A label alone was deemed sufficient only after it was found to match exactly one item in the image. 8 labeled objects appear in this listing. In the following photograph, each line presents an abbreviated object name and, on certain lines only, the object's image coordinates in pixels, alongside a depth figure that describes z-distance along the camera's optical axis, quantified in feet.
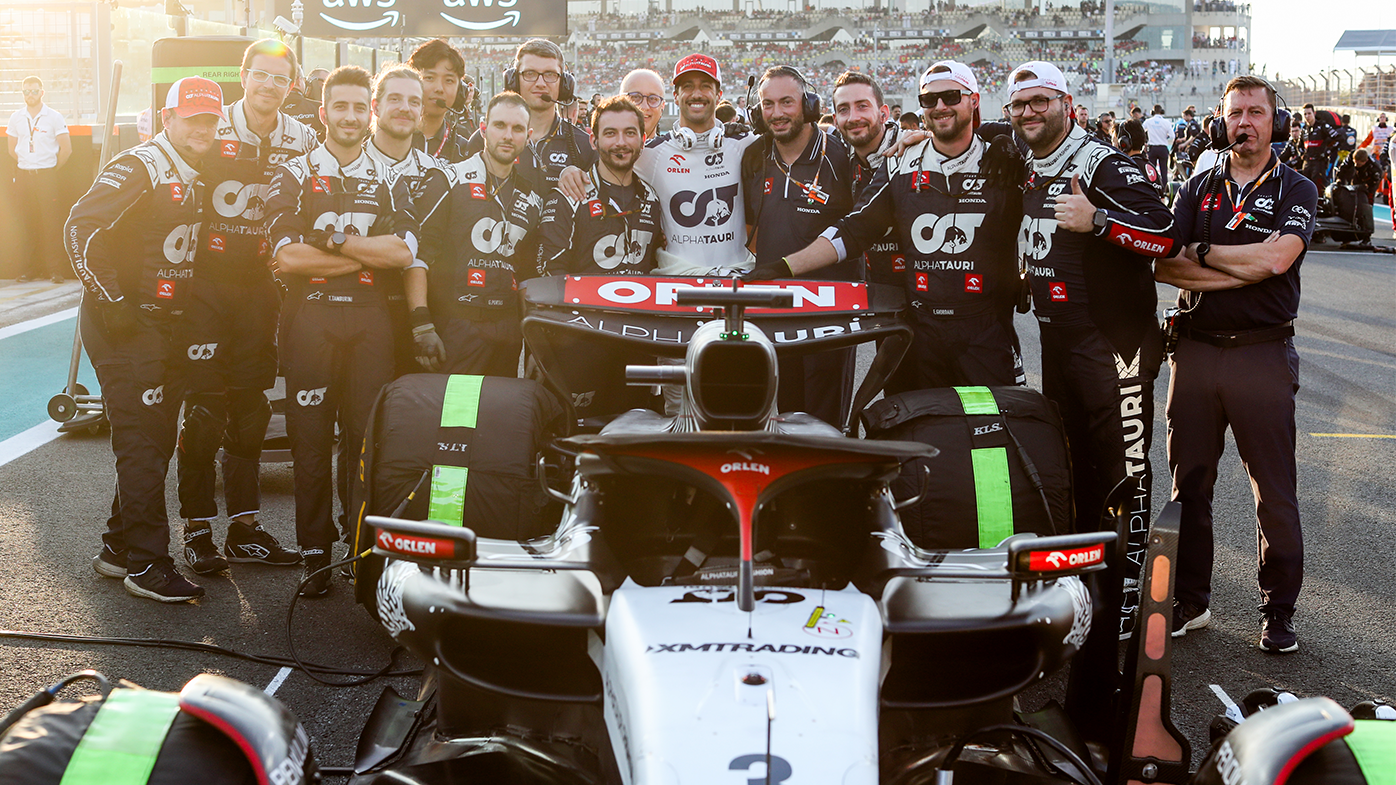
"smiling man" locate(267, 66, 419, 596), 15.78
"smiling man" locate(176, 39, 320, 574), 16.83
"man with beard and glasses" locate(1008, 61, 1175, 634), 14.10
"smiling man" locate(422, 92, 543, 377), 16.88
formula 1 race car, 6.62
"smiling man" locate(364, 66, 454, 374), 16.43
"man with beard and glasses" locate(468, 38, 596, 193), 20.80
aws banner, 54.24
